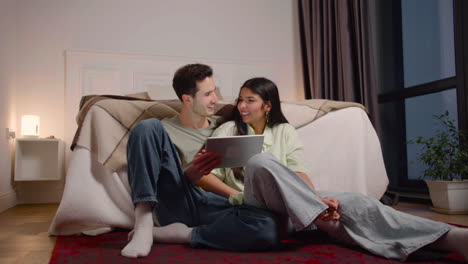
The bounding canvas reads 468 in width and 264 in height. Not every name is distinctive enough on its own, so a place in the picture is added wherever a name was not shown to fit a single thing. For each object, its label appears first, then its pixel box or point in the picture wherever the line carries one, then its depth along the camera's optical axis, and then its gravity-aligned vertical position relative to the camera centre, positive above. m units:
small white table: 3.25 -0.05
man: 1.31 -0.20
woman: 1.19 -0.20
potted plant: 2.46 -0.19
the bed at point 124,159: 1.74 -0.05
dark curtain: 3.50 +0.89
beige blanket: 1.78 +0.14
